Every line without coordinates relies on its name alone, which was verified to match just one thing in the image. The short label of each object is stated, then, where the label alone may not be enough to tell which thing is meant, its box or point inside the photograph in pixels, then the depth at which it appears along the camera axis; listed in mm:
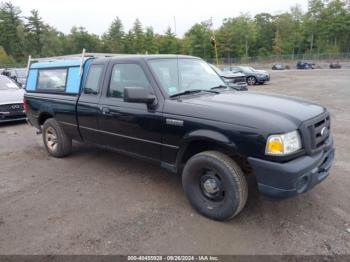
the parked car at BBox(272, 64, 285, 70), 53394
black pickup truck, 3113
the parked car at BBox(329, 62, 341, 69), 48000
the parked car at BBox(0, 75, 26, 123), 9109
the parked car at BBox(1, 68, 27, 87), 15795
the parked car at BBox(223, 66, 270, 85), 22328
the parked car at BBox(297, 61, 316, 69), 51838
